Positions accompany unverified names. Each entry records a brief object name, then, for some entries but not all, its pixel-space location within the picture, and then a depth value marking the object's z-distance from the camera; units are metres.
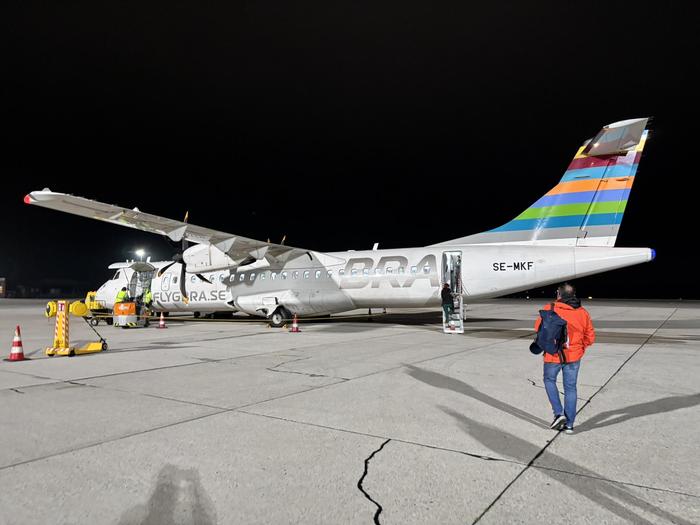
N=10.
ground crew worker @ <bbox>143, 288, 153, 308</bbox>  21.03
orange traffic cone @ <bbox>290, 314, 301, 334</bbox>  15.18
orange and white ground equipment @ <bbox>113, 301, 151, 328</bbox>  17.59
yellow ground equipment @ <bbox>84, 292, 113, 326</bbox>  21.05
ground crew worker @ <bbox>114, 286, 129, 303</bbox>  19.17
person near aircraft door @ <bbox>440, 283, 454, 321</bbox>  14.48
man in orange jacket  4.55
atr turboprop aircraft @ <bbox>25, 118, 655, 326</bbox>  13.05
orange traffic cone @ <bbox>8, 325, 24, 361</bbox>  9.12
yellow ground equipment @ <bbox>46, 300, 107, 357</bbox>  9.85
